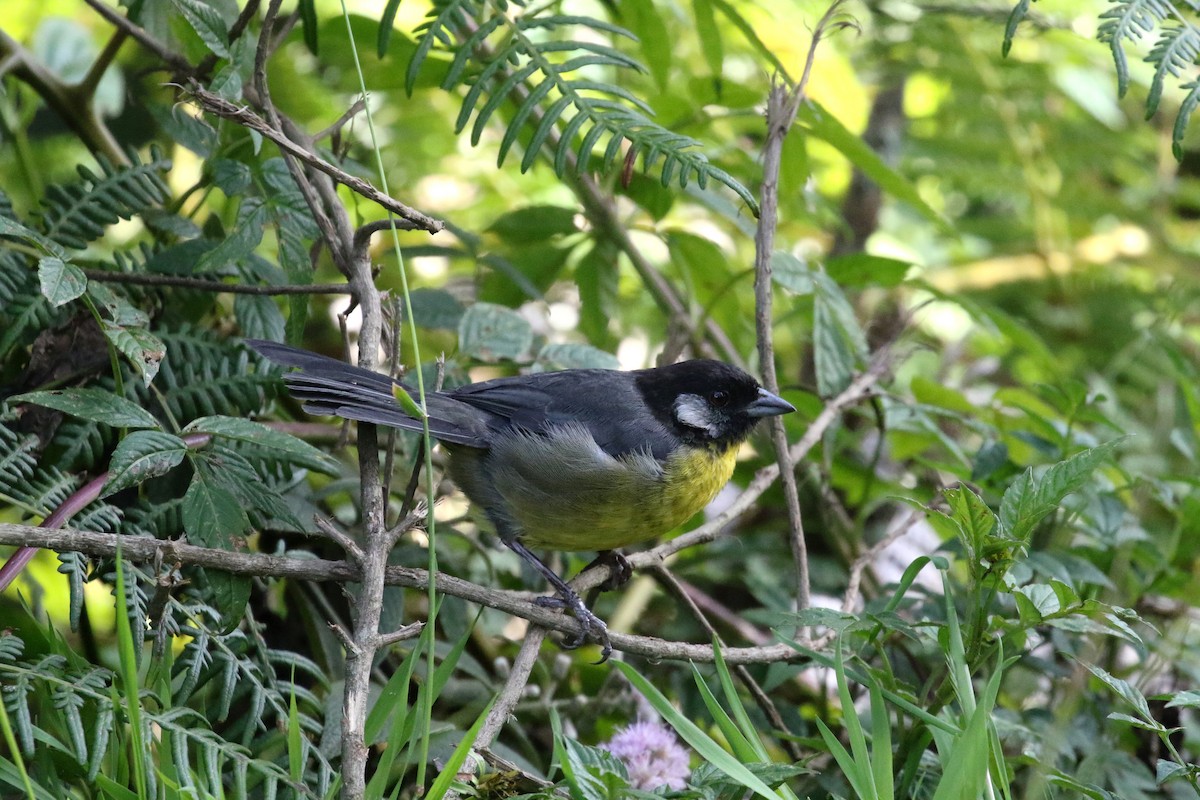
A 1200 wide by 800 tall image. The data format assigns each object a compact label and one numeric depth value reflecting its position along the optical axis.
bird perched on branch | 6.00
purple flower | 4.87
